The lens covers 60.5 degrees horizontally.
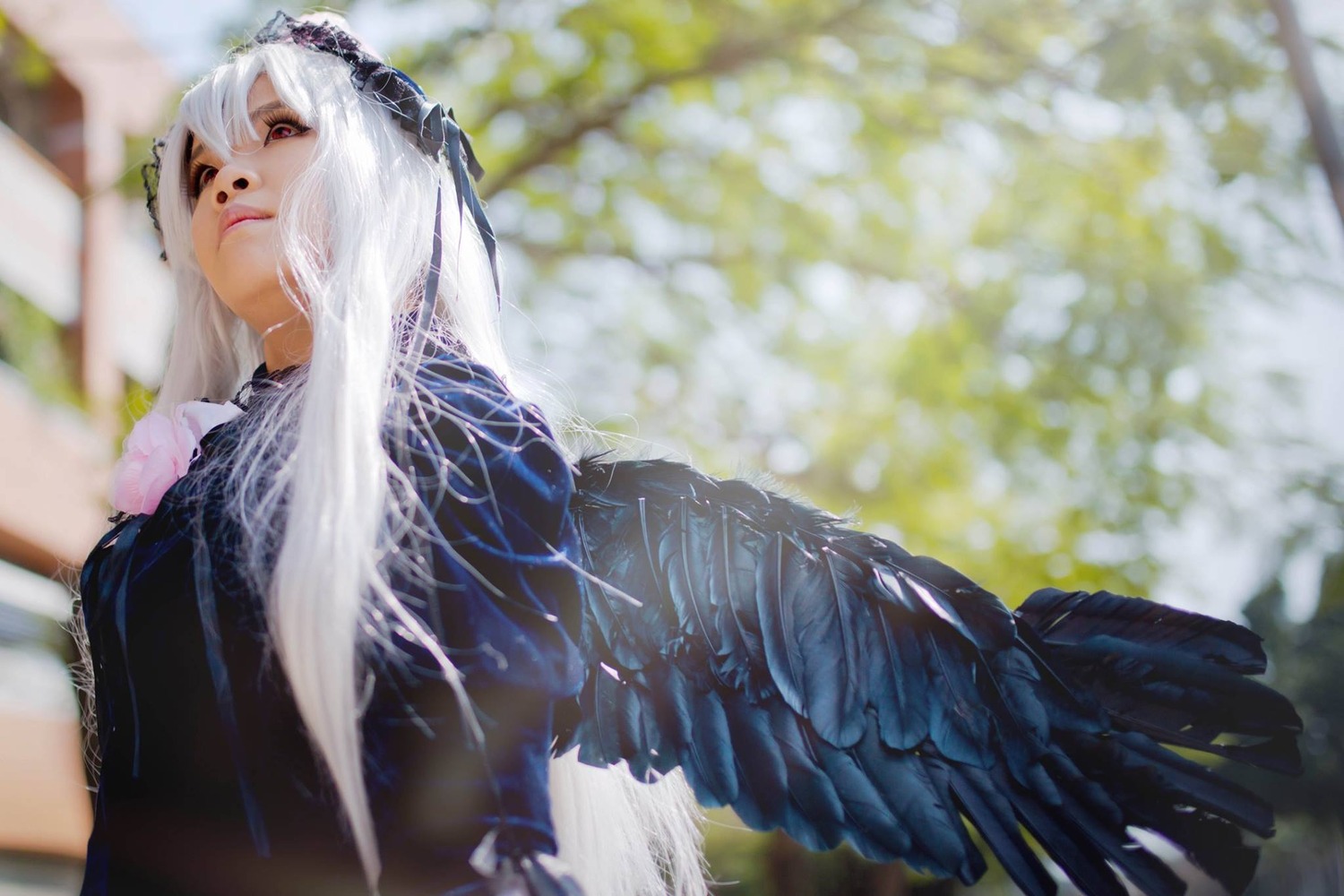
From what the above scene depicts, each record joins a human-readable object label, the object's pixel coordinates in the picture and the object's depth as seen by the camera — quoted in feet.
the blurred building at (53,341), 26.27
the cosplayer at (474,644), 3.40
